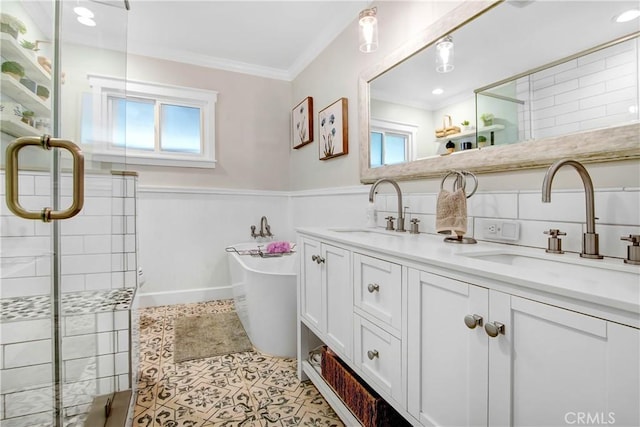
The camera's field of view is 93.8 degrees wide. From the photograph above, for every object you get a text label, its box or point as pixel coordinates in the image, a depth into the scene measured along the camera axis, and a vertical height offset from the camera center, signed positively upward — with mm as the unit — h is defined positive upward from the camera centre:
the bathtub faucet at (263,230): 3350 -169
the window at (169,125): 2953 +927
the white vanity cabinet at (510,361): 493 -297
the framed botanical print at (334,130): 2375 +715
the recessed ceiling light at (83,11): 1357 +967
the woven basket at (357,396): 1123 -743
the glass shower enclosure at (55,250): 1056 -153
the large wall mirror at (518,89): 902 +488
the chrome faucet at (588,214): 844 +5
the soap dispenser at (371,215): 1978 +2
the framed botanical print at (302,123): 2967 +966
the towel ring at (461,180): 1241 +150
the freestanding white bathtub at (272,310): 1954 -634
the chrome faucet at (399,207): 1644 +46
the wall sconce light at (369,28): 1629 +1027
